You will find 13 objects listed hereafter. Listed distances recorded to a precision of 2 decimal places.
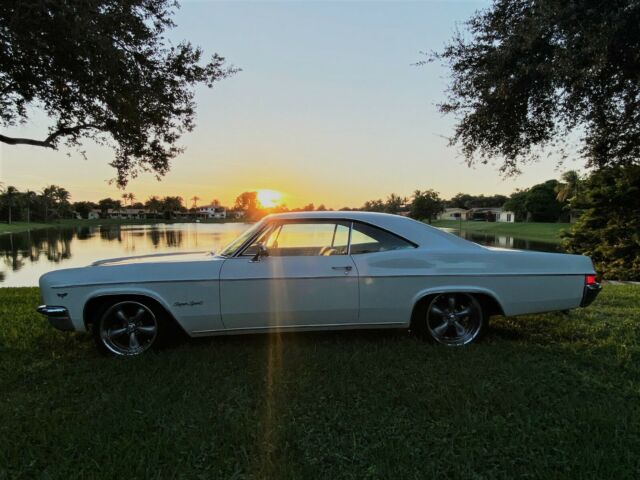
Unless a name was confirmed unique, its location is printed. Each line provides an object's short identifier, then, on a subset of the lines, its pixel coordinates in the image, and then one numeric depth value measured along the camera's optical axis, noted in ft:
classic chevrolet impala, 12.62
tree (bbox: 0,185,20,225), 275.80
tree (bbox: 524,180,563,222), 241.14
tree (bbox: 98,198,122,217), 457.68
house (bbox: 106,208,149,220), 461.37
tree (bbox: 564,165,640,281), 38.52
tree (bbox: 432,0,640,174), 19.17
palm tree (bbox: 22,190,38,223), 299.17
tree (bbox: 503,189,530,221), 253.65
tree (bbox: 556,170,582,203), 105.83
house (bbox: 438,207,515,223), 335.67
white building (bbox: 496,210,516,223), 274.77
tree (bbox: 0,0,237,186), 16.93
